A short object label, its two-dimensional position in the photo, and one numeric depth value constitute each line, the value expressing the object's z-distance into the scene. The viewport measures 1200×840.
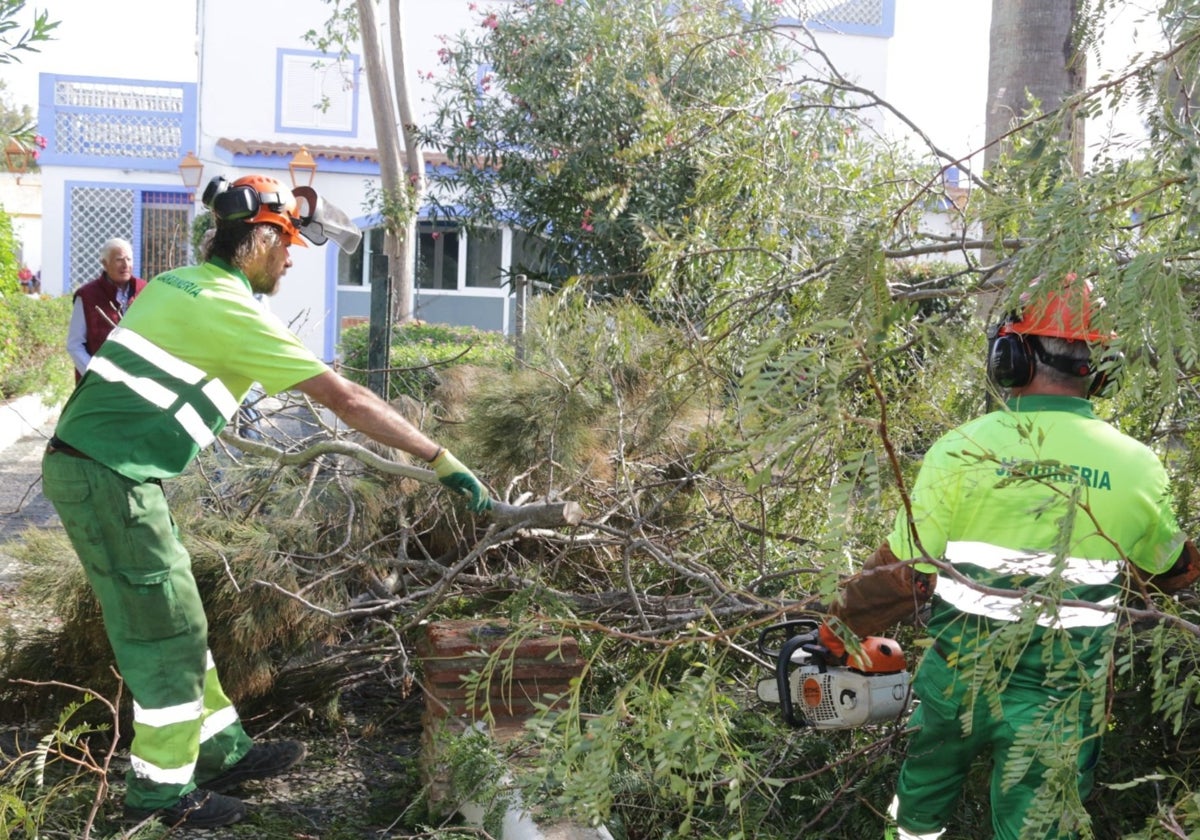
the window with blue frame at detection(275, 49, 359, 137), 24.16
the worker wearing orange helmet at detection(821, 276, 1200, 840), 2.57
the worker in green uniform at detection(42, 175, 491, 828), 3.58
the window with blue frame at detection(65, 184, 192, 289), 27.05
